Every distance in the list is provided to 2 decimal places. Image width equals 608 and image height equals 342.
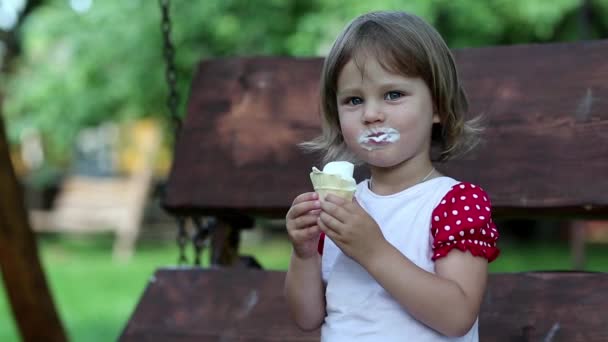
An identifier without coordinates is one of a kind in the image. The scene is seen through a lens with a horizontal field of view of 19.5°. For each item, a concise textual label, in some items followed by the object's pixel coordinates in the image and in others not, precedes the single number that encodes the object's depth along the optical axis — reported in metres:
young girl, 2.80
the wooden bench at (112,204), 19.94
